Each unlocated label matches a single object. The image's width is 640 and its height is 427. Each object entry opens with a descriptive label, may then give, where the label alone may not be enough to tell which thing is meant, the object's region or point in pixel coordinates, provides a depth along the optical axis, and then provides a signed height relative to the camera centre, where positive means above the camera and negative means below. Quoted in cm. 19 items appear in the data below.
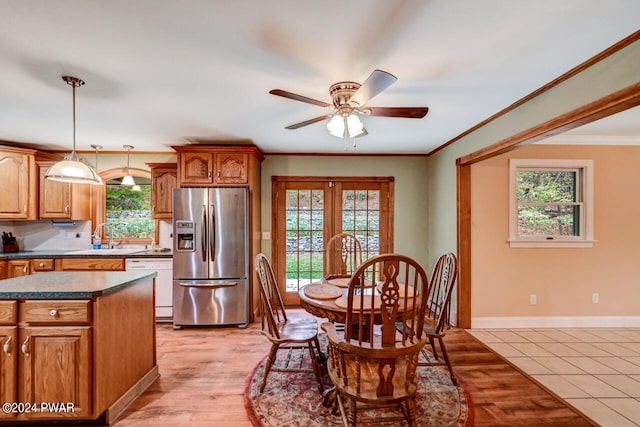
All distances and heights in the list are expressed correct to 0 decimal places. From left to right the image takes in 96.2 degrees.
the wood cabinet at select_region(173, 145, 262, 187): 365 +63
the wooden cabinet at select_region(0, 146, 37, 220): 363 +39
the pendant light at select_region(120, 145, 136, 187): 385 +47
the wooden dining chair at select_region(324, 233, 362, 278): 415 -63
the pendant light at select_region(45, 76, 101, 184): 208 +32
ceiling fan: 192 +72
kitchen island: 173 -85
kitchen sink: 358 -48
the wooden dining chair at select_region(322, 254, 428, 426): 149 -75
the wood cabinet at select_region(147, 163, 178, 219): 391 +36
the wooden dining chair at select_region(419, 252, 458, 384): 221 -76
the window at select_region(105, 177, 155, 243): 422 -2
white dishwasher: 358 -82
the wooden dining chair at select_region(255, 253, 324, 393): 211 -94
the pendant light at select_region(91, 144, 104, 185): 393 +94
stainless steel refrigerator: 348 -52
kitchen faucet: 409 -23
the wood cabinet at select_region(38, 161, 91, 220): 381 +21
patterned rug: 189 -136
